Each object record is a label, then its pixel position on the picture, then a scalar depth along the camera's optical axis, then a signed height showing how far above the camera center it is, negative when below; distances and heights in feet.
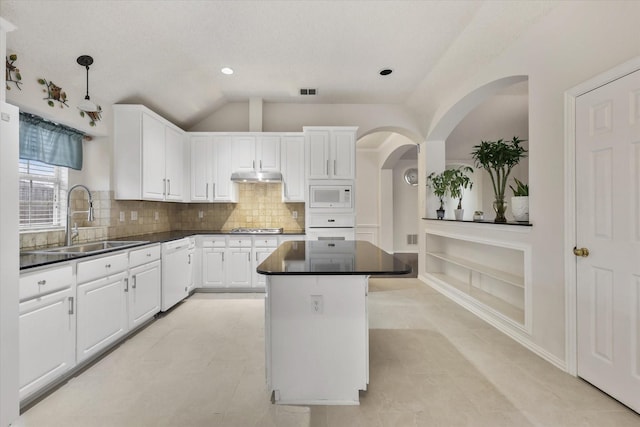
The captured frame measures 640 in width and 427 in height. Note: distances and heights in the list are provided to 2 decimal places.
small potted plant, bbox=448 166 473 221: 12.85 +1.44
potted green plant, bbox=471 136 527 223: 9.57 +2.04
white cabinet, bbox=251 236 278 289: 13.30 -1.62
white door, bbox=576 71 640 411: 5.46 -0.45
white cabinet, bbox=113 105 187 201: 10.79 +2.52
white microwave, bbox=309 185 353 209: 13.64 +0.91
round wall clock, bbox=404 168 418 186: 26.08 +3.73
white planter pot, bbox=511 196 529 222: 8.66 +0.23
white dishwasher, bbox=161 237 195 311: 10.80 -2.32
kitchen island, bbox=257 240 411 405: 5.58 -2.45
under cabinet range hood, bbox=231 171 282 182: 13.79 +1.97
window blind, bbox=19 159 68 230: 8.23 +0.68
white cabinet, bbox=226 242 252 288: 13.33 -2.40
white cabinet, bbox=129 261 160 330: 8.86 -2.66
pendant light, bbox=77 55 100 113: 7.76 +3.57
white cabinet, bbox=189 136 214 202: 14.20 +2.45
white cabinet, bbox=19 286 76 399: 5.54 -2.69
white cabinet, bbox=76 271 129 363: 6.93 -2.69
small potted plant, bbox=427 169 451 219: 13.58 +1.59
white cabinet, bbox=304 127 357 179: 13.71 +3.05
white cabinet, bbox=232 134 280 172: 14.15 +3.21
